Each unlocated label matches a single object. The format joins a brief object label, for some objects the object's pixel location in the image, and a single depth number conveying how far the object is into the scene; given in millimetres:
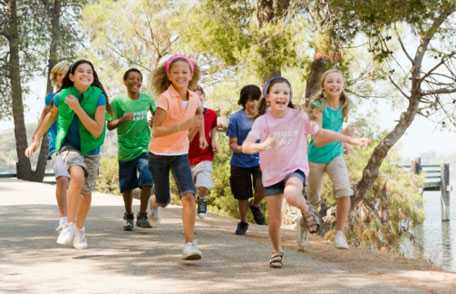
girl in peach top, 11078
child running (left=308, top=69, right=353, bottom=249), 12731
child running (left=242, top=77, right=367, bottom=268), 11016
